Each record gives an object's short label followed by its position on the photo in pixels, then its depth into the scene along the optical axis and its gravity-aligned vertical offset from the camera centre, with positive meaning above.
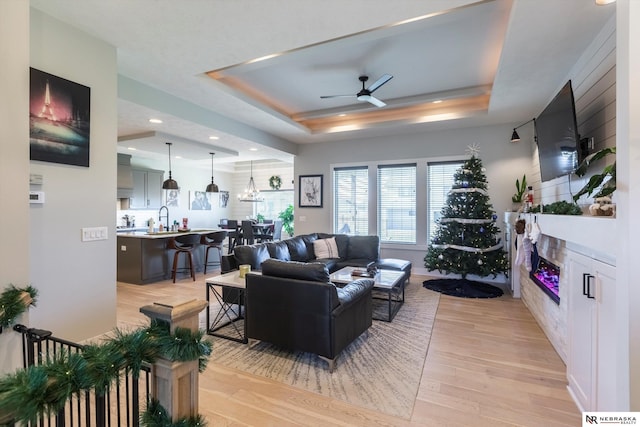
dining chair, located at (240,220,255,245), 7.94 -0.51
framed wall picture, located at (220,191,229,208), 11.06 +0.51
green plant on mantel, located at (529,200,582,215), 2.22 +0.03
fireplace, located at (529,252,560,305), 2.99 -0.71
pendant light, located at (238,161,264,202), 9.47 +0.57
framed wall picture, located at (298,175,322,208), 7.16 +0.52
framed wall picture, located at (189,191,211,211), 9.84 +0.39
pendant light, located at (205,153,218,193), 7.71 +0.63
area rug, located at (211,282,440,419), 2.25 -1.36
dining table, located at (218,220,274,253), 8.11 -0.58
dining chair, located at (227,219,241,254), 8.39 -0.61
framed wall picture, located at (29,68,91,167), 2.46 +0.81
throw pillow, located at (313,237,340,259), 5.60 -0.69
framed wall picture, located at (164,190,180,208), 9.05 +0.44
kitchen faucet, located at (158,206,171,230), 8.94 -0.11
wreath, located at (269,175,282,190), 10.62 +1.09
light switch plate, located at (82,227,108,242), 2.83 -0.21
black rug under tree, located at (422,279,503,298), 4.76 -1.28
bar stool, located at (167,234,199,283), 5.61 -0.63
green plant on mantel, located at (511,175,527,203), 5.20 +0.40
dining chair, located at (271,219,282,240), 8.66 -0.51
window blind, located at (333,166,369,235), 6.78 +0.29
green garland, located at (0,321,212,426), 0.74 -0.45
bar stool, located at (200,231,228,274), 6.40 -0.59
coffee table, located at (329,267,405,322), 3.70 -0.88
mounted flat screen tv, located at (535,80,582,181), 2.61 +0.74
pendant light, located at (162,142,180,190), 6.78 +0.62
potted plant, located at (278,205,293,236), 9.98 -0.27
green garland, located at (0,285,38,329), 1.57 -0.50
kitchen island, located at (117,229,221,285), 5.38 -0.83
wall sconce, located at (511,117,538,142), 4.93 +1.26
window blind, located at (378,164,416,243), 6.33 +0.21
